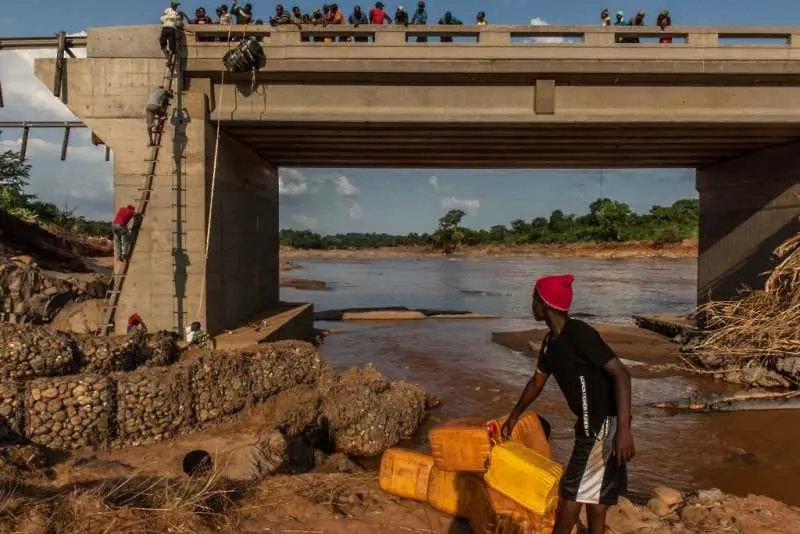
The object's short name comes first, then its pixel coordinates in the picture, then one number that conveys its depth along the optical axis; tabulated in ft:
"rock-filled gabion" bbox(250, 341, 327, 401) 27.25
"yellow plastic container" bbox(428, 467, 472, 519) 14.50
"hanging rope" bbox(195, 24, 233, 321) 34.35
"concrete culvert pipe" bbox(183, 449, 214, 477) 17.43
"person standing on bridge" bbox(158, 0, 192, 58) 33.32
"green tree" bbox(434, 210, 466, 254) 275.18
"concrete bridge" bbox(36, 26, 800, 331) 34.24
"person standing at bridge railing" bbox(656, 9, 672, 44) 40.11
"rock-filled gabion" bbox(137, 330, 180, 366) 28.28
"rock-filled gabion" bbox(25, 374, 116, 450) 22.08
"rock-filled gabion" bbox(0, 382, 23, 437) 21.57
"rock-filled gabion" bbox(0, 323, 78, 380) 23.58
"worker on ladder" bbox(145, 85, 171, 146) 32.58
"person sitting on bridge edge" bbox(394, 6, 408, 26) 41.55
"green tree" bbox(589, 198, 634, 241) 228.04
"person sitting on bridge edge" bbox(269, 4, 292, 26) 38.75
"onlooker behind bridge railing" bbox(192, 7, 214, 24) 39.68
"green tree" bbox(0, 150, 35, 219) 81.04
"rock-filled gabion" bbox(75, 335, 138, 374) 25.98
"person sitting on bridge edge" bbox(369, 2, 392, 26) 43.57
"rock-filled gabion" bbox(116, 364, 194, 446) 23.56
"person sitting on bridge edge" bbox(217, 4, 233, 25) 39.42
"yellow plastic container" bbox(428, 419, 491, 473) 13.23
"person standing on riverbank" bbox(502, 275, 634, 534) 10.87
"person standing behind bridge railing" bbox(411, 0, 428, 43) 42.86
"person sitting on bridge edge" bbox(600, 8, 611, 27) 46.57
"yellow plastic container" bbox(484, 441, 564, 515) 11.85
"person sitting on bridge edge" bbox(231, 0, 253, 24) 37.65
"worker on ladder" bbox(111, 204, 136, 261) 32.81
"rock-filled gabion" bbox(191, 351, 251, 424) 25.27
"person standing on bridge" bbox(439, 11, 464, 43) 43.50
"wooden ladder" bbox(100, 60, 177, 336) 33.65
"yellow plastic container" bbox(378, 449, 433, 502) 15.56
